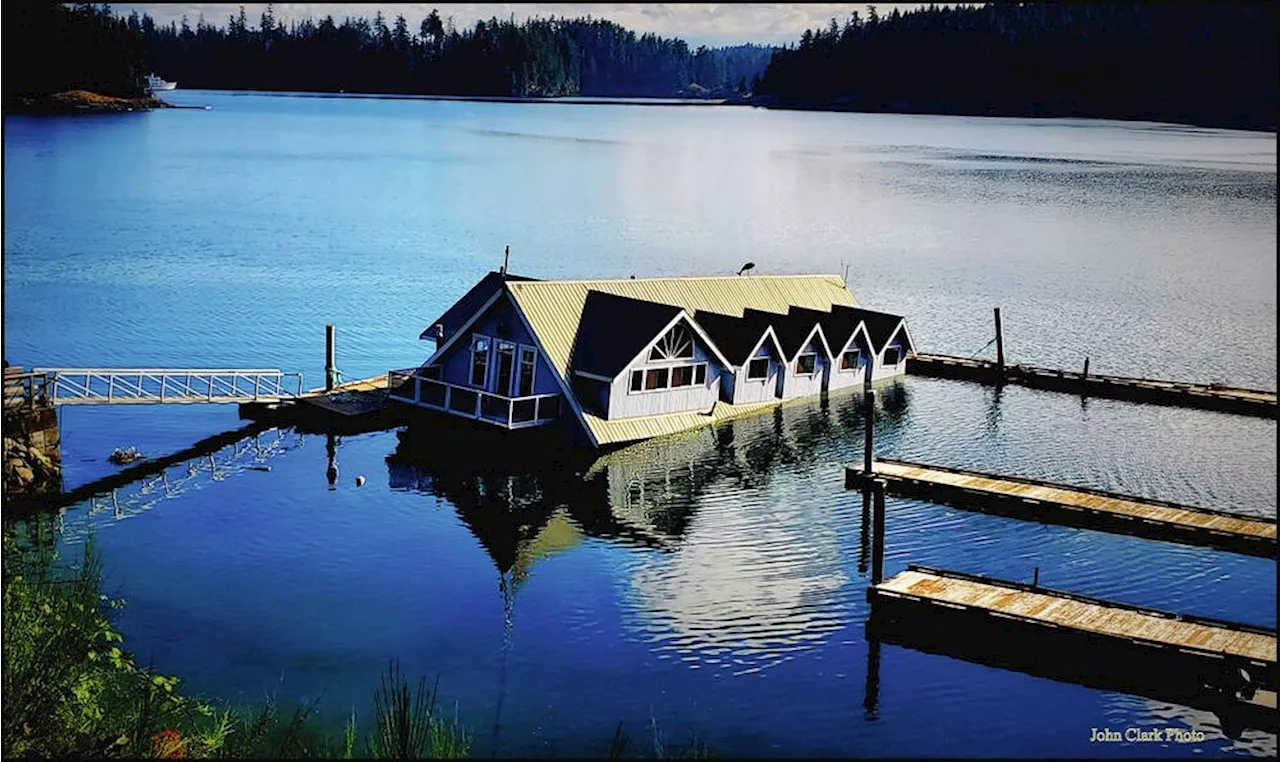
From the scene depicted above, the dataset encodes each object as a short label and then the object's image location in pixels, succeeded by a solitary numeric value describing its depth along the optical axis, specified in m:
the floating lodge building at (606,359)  48.28
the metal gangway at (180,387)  46.25
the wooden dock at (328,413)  51.00
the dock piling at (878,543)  33.88
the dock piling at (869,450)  43.40
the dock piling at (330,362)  54.31
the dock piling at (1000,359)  64.00
